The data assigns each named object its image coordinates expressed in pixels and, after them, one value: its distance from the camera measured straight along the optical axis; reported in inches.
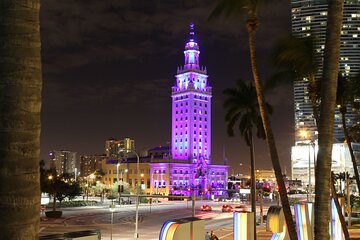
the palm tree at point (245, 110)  1800.4
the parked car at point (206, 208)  3316.9
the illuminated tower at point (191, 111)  6948.8
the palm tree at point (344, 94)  1423.5
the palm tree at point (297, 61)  874.3
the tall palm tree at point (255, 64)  729.6
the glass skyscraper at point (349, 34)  6308.1
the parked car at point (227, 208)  3257.9
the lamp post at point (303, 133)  2179.5
